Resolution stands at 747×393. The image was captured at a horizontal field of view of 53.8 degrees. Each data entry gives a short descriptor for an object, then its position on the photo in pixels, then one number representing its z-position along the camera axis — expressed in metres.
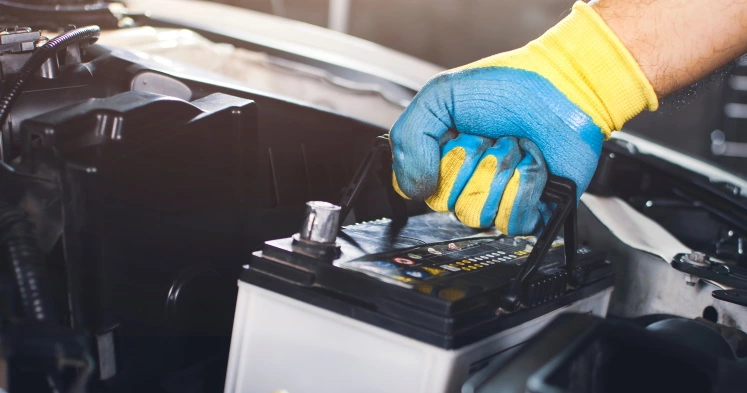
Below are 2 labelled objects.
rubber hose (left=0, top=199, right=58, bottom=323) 0.57
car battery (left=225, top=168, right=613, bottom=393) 0.60
